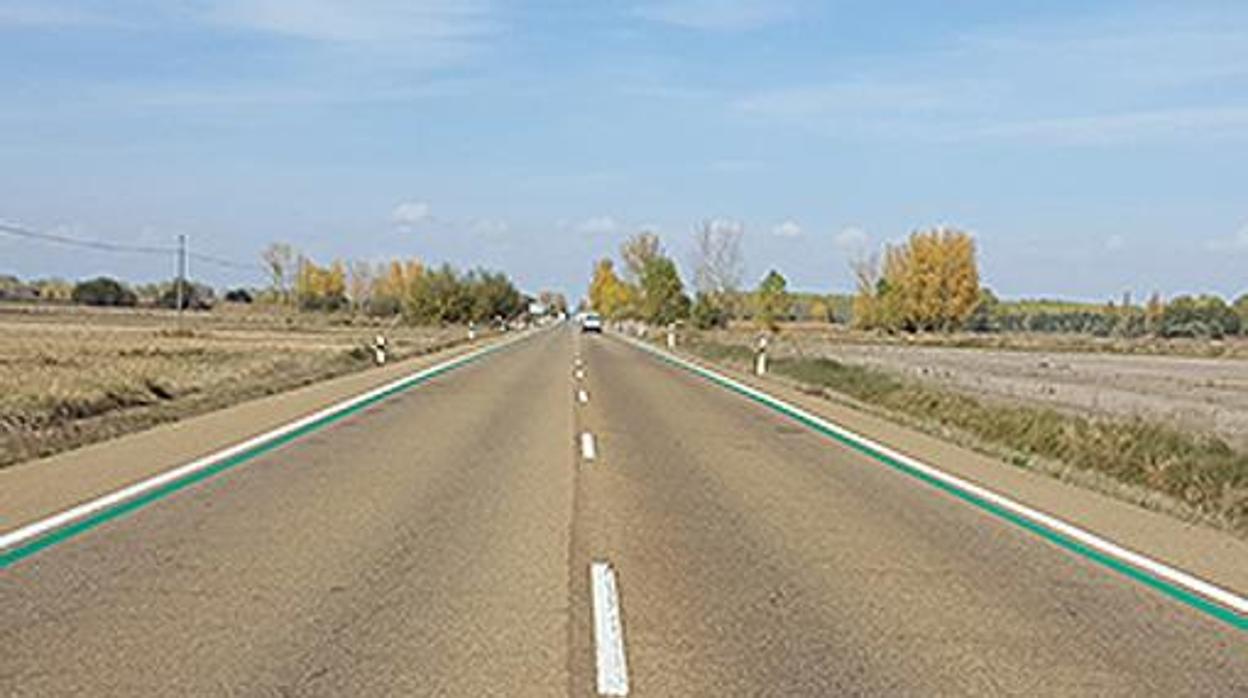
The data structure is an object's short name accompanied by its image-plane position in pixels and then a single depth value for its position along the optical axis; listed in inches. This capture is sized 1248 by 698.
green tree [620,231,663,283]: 5118.1
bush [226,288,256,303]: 7662.4
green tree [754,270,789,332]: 4207.7
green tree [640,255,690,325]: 4018.2
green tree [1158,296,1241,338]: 5856.3
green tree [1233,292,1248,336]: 6333.7
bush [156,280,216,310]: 6254.9
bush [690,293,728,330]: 3782.0
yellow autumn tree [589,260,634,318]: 6102.4
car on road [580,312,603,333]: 4365.2
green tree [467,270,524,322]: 5039.4
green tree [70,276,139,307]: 6043.3
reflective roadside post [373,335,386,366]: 1630.2
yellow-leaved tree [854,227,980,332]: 4837.6
